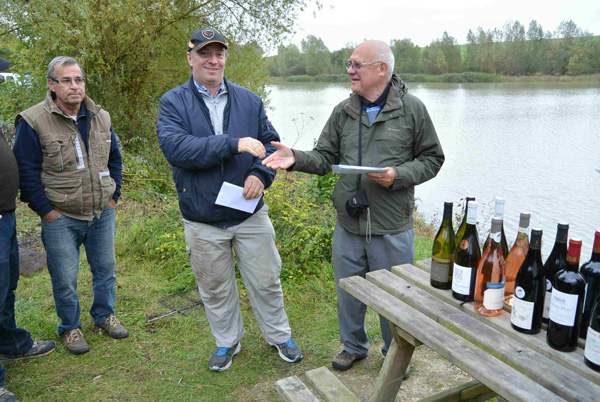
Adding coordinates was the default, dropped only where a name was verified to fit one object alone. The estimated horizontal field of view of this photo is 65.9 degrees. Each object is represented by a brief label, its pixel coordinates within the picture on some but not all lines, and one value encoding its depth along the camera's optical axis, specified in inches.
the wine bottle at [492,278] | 66.9
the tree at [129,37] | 271.0
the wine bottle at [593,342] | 53.1
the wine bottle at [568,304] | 55.2
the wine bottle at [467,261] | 70.6
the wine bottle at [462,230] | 73.9
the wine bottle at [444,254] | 77.0
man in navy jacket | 107.7
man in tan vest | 116.8
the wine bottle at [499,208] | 65.8
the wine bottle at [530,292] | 61.9
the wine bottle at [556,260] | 60.8
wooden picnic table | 52.7
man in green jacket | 106.4
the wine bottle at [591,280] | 58.6
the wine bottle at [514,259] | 71.2
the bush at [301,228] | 173.6
